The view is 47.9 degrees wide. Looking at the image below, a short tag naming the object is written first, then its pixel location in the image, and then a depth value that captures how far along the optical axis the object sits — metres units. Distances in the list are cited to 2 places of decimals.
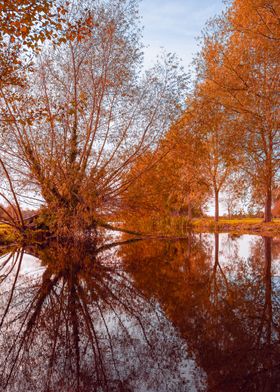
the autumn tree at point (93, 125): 13.67
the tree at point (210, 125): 11.96
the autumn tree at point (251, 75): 10.72
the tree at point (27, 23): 6.04
